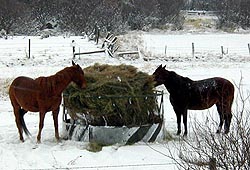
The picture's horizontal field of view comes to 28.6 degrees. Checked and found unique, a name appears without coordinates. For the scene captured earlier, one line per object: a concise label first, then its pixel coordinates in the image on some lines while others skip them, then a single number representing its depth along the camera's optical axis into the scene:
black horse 10.22
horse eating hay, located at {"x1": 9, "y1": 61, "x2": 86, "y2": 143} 9.47
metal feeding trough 9.38
